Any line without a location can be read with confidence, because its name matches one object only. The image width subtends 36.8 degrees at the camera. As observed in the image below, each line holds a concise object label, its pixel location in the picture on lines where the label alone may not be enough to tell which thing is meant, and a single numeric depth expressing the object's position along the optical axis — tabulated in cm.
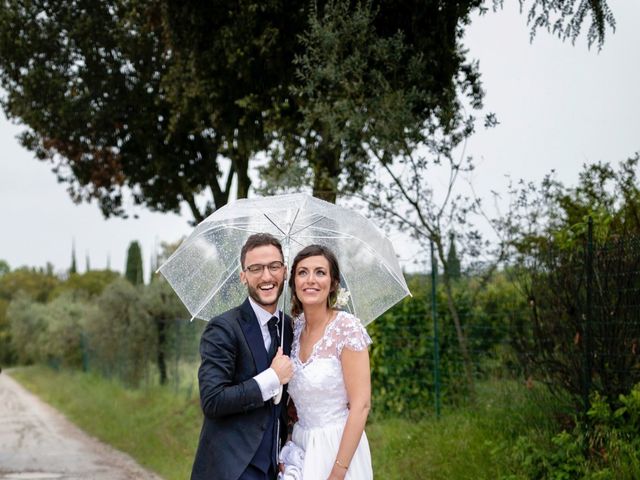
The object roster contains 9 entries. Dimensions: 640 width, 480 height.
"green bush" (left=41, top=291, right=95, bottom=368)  3681
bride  460
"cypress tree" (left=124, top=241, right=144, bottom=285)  6227
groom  452
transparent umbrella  536
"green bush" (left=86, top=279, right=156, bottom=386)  2414
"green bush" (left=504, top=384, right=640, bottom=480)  722
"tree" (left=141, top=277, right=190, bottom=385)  2281
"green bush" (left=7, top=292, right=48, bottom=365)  4788
